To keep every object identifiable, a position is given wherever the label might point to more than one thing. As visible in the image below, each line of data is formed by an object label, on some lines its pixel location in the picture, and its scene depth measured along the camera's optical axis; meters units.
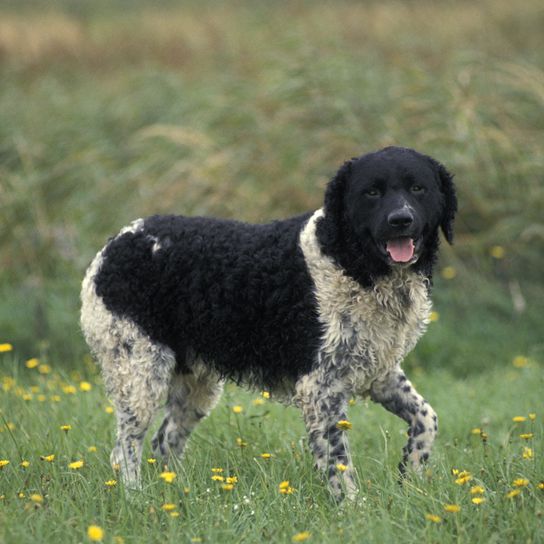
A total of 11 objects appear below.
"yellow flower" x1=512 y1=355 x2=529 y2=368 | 14.69
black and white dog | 8.95
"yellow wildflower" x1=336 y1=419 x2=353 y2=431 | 8.55
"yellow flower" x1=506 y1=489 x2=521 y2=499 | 7.60
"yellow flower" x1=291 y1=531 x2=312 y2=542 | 6.98
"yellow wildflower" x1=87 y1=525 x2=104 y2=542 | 6.89
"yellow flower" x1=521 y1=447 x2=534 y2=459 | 8.85
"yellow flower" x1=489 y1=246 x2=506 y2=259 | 16.59
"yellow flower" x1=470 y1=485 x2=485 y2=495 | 7.66
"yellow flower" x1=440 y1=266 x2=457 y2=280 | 16.77
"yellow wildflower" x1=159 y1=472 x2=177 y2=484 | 7.84
